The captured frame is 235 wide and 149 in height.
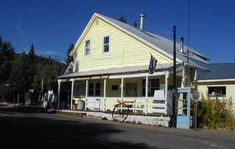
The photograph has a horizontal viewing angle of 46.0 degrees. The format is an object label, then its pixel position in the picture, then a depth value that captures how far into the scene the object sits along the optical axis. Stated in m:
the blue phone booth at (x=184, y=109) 14.45
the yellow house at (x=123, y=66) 17.07
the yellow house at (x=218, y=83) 16.27
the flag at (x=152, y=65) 16.17
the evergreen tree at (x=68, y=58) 37.90
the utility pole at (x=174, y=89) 14.90
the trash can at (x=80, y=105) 20.43
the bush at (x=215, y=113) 15.08
